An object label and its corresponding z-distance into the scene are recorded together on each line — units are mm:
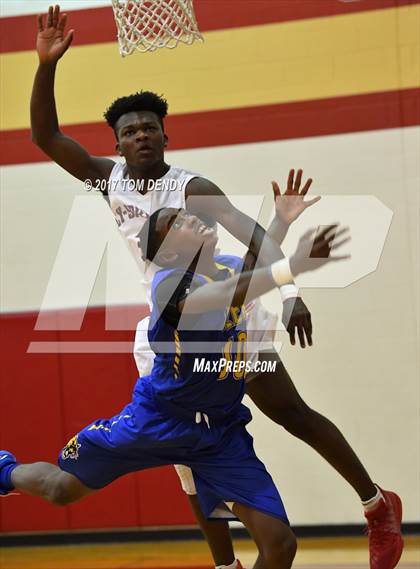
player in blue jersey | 7070
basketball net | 8852
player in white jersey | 8383
